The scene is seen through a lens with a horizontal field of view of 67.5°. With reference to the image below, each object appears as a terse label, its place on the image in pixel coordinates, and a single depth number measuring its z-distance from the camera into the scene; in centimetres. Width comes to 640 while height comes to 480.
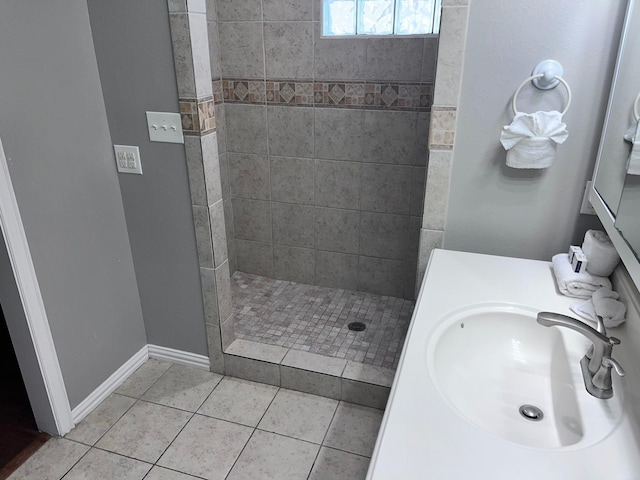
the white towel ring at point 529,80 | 149
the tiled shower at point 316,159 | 251
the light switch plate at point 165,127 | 193
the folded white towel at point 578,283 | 145
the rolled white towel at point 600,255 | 144
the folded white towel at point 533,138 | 153
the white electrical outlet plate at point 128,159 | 204
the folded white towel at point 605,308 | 131
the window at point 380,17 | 240
